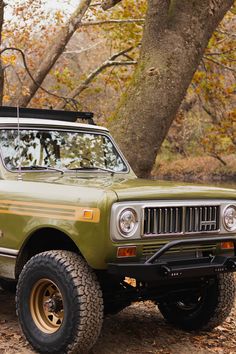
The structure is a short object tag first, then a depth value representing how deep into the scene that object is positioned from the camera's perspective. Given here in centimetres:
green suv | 744
